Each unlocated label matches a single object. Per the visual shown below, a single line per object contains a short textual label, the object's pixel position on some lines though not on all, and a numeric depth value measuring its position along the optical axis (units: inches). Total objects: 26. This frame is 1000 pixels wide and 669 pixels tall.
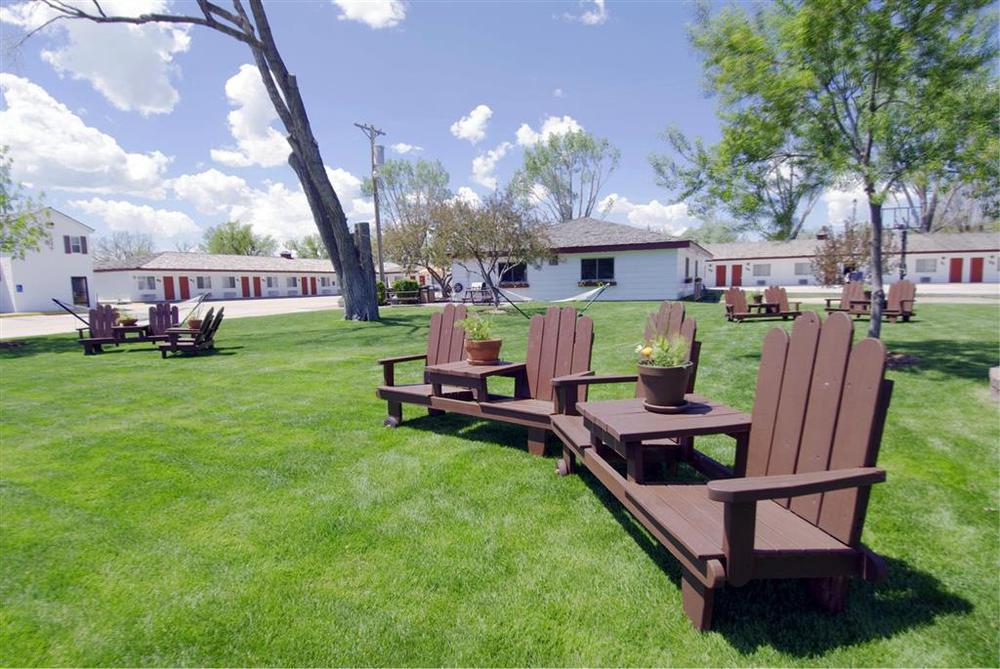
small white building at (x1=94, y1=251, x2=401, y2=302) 1704.0
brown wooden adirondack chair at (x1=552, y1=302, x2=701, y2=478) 130.8
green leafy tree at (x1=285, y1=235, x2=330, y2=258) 2896.2
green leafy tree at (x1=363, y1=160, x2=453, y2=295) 1226.3
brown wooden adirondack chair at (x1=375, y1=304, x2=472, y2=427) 200.6
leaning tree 569.3
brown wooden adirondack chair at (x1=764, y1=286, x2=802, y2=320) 548.7
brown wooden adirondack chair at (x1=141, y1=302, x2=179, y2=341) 486.6
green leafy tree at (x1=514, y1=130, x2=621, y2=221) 1865.2
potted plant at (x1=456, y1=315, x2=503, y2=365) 190.4
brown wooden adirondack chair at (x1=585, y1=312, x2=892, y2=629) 76.4
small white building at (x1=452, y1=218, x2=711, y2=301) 977.5
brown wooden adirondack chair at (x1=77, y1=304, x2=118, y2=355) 463.5
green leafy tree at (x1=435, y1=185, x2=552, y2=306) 810.2
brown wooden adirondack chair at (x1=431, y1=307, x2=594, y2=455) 164.6
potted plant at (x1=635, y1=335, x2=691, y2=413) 114.3
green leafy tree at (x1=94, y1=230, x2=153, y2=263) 2925.7
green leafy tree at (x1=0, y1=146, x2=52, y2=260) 672.4
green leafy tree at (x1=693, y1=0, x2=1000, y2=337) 264.5
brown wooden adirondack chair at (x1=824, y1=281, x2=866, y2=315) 514.3
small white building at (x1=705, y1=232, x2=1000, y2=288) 1496.1
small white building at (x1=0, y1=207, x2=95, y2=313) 1304.1
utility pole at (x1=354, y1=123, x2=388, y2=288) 1148.5
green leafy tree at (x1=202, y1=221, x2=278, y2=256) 2539.4
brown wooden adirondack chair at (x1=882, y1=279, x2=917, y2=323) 481.4
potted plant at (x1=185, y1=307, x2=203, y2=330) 444.5
